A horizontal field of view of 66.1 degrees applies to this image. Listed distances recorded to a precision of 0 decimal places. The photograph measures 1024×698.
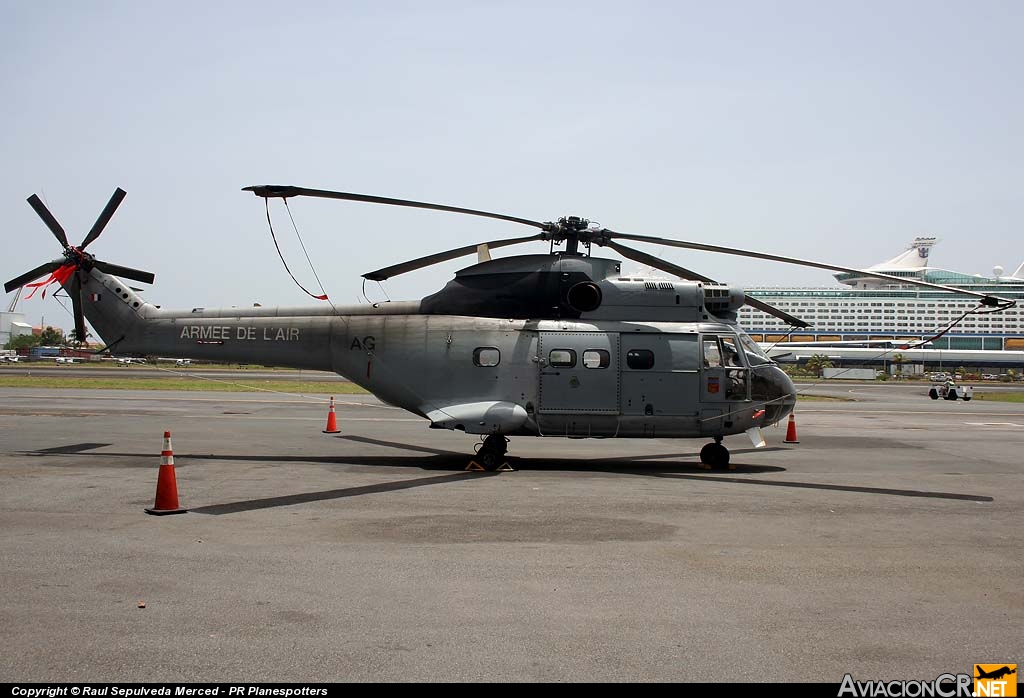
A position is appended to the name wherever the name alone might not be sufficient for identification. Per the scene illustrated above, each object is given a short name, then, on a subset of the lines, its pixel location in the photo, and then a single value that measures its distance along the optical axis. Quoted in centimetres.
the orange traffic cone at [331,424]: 2030
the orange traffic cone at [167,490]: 936
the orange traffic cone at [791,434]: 2002
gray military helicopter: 1452
